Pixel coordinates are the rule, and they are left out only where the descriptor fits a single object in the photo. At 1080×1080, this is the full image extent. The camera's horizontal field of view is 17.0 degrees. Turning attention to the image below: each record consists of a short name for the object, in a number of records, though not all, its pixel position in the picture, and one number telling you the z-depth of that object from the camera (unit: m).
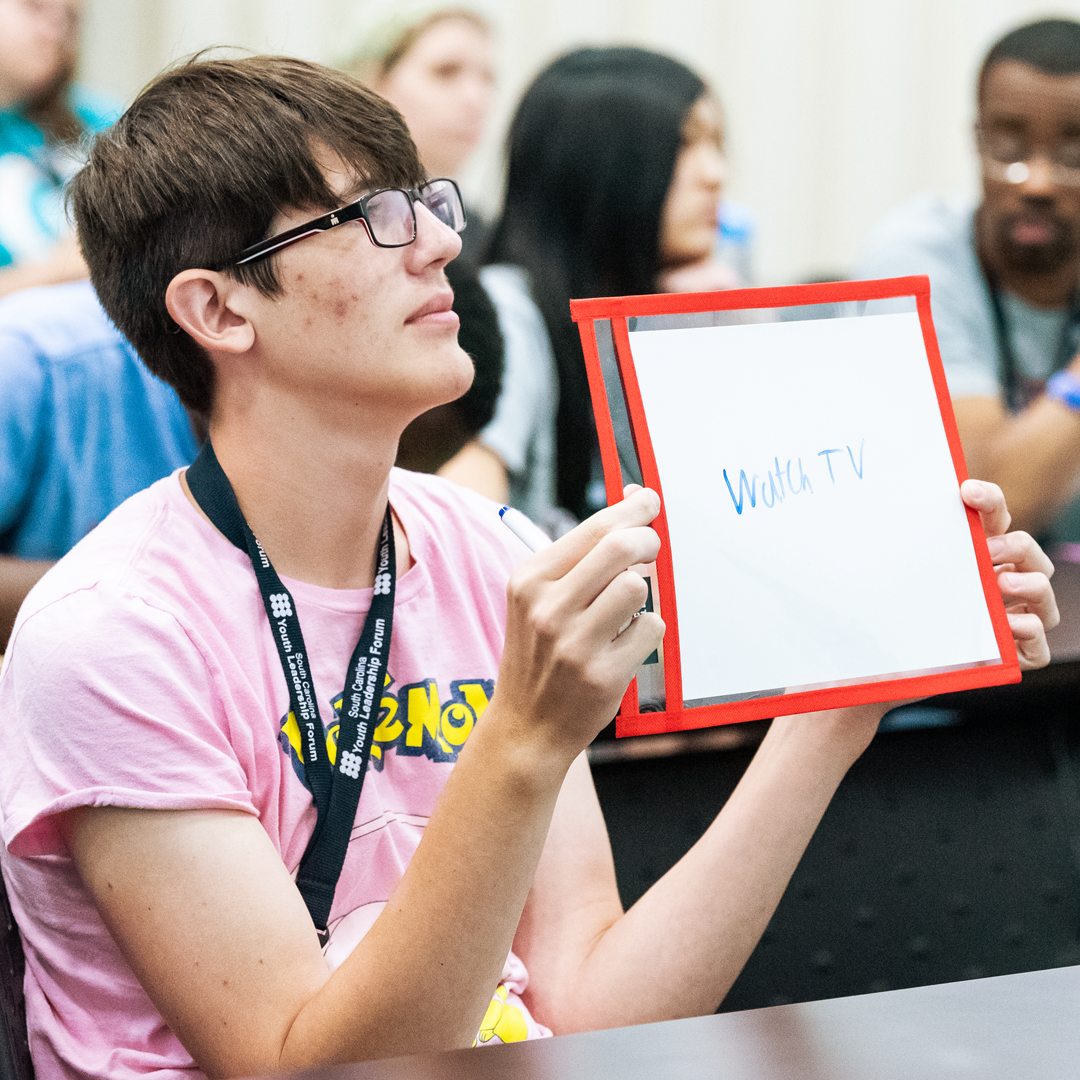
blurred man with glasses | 4.34
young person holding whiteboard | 2.35
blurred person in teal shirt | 4.56
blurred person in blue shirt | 2.99
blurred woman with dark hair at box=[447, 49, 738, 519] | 3.77
